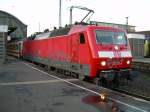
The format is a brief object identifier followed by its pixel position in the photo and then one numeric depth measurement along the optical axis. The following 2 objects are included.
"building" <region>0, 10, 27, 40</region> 54.34
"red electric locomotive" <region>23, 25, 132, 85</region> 12.42
